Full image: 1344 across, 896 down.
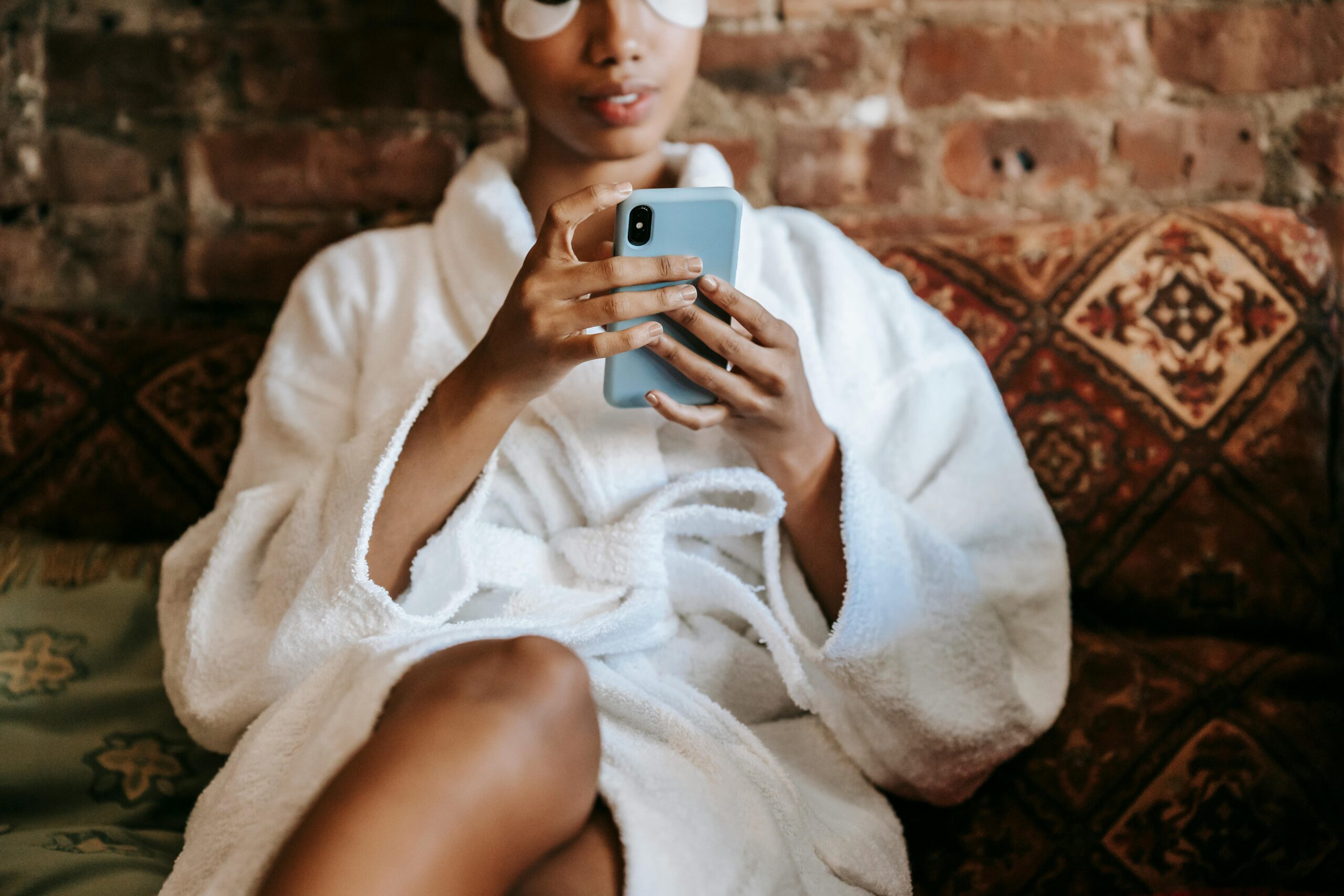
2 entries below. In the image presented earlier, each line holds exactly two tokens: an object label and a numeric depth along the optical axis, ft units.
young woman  1.79
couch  2.52
